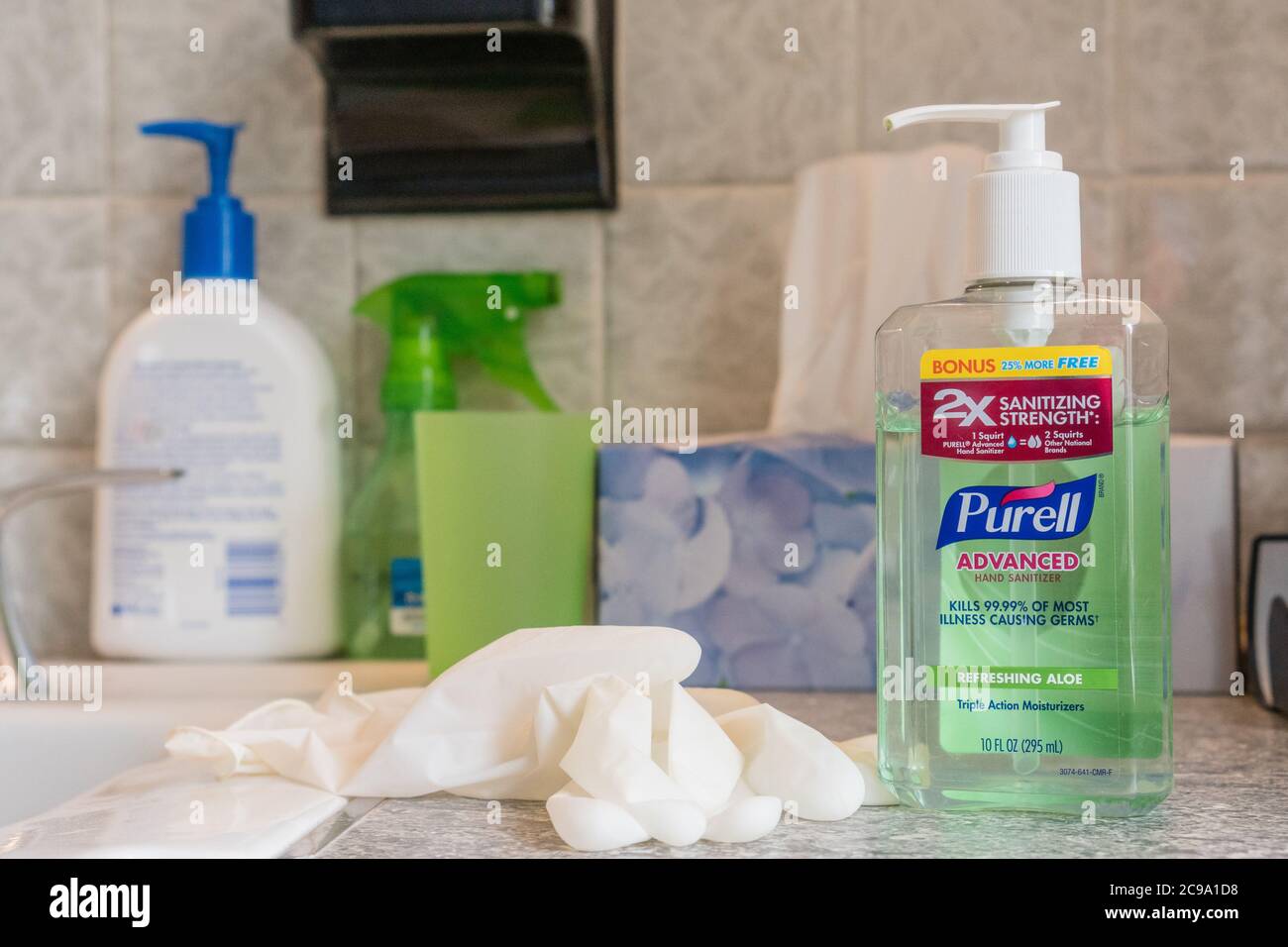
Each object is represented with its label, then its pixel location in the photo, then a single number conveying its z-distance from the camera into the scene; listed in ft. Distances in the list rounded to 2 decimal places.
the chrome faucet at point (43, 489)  2.37
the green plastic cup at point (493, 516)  2.02
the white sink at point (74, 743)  2.04
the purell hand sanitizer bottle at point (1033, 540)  1.24
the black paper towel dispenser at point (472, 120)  2.23
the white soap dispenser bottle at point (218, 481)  2.44
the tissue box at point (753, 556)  2.03
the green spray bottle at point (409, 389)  2.42
